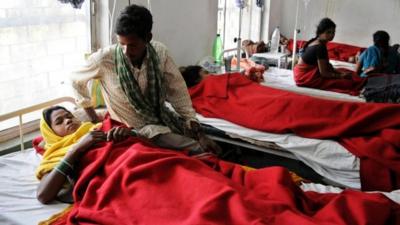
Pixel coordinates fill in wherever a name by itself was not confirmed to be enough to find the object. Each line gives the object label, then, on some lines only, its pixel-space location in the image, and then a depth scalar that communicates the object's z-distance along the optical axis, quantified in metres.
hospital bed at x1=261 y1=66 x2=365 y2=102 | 3.63
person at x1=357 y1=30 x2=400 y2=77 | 4.16
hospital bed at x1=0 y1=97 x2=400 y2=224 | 1.62
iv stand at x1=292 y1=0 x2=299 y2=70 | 4.38
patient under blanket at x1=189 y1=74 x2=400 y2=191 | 2.26
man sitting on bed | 1.97
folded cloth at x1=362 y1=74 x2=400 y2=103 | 3.21
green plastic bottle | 4.10
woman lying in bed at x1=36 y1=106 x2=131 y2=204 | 1.67
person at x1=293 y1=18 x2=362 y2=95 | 3.79
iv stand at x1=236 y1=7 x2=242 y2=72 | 3.90
